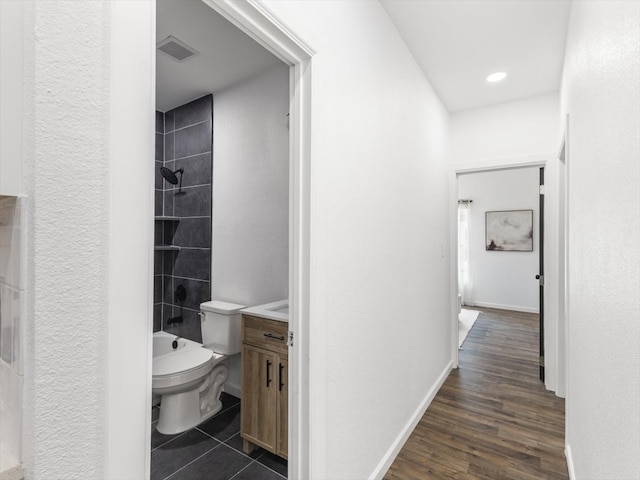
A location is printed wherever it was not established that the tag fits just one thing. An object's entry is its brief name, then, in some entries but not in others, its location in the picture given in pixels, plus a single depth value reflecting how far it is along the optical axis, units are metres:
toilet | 2.23
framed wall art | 5.99
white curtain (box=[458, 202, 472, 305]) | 6.54
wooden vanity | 1.88
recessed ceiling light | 2.73
